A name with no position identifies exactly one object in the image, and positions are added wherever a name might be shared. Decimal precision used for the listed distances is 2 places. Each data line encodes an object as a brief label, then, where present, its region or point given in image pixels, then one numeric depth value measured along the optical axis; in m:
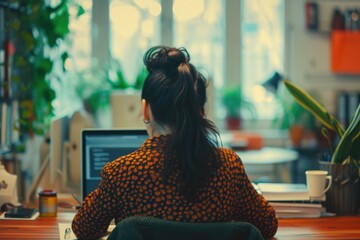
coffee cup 2.70
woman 1.99
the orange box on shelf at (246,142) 5.27
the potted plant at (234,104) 6.16
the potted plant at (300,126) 6.00
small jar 2.69
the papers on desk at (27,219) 2.64
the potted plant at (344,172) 2.75
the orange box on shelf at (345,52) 6.10
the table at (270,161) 4.92
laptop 2.66
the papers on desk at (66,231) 2.29
